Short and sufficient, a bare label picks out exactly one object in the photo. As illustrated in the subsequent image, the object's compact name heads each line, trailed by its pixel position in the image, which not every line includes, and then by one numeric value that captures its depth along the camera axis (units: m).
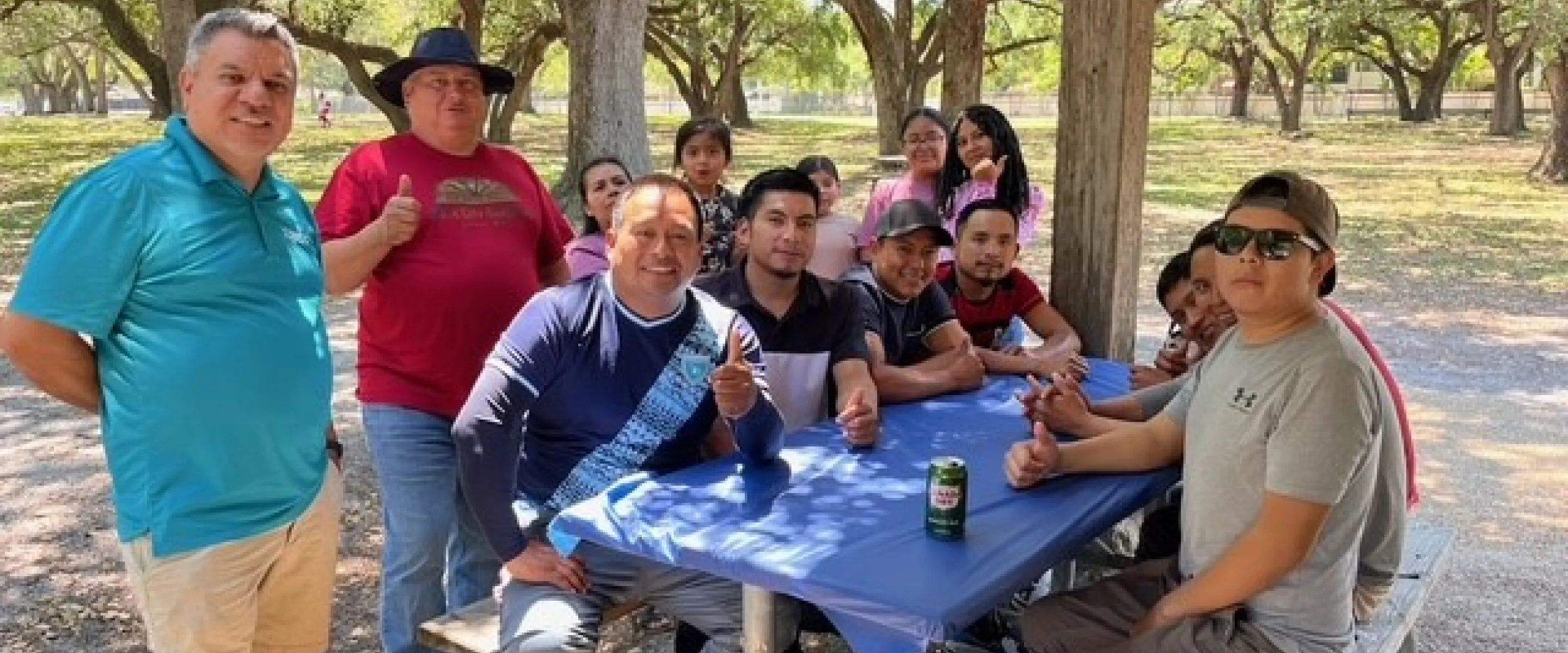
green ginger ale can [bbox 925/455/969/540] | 2.54
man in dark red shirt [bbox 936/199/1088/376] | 4.41
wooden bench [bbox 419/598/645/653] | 2.84
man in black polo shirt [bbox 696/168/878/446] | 3.58
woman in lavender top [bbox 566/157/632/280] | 4.43
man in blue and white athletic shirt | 2.82
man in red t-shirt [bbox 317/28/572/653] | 3.28
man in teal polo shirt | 2.26
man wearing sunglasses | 2.45
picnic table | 2.30
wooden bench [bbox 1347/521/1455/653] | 3.03
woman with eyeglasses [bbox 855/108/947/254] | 5.49
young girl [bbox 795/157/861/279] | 4.82
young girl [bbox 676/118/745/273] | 4.96
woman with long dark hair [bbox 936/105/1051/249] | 5.11
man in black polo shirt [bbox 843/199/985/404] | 4.01
